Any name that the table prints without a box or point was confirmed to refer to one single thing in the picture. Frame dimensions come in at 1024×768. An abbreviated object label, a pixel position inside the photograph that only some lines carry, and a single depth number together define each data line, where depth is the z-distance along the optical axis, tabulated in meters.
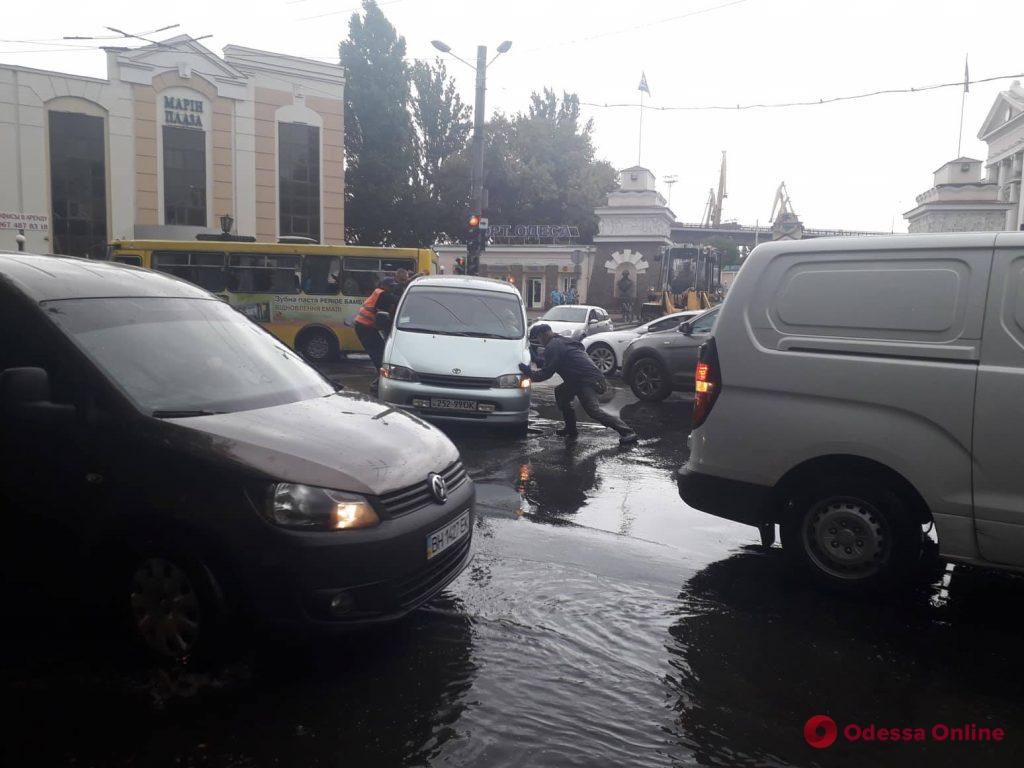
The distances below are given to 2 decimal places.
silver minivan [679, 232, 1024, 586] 3.96
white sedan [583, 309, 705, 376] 16.19
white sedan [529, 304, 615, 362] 21.53
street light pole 19.05
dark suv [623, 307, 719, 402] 12.39
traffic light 19.80
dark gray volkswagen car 3.23
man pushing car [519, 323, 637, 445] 9.21
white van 8.59
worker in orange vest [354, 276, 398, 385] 11.93
